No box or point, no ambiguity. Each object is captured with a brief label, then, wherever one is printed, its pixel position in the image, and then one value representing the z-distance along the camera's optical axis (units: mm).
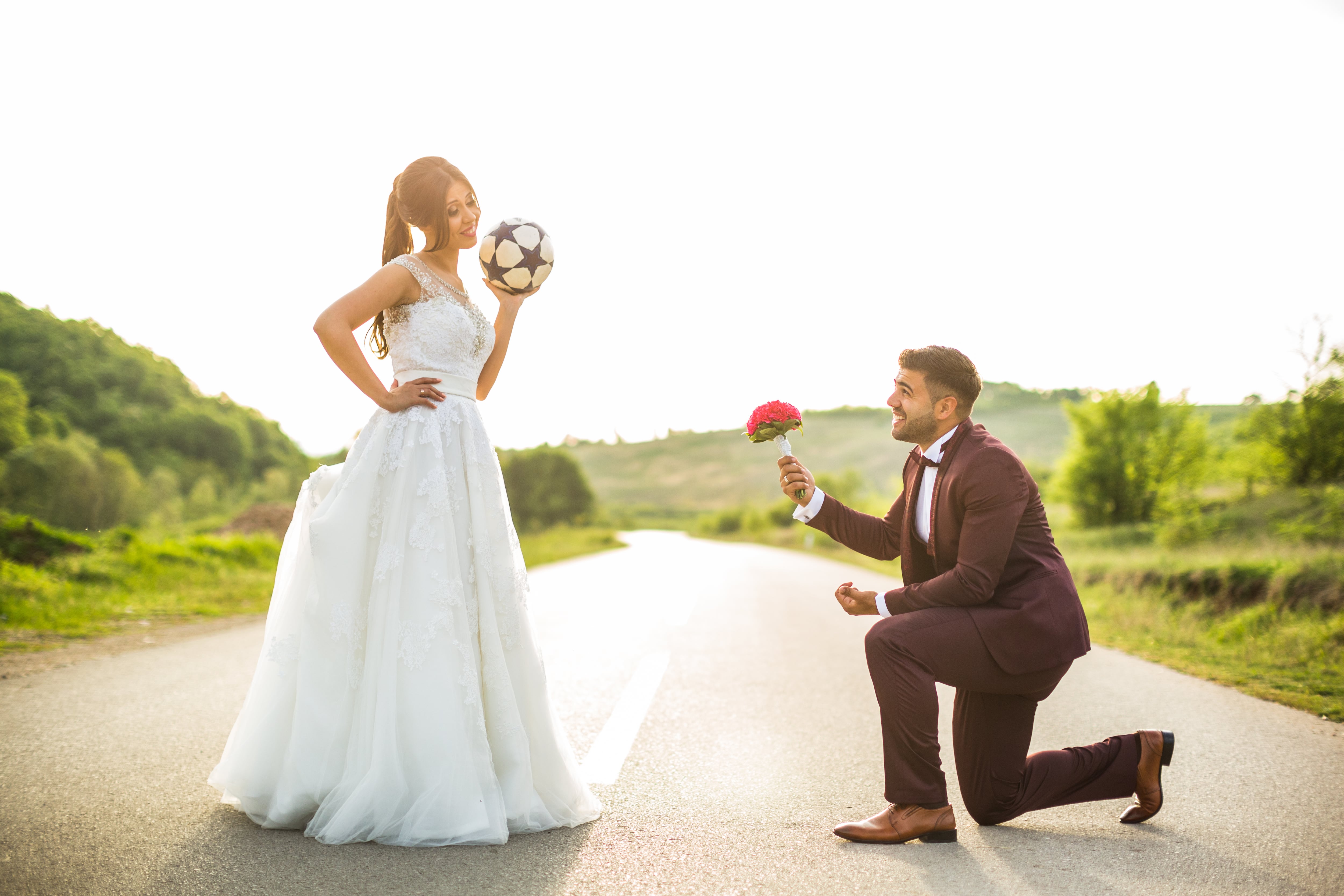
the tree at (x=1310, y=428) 18047
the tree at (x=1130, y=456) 31703
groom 2887
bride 2770
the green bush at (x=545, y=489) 46594
